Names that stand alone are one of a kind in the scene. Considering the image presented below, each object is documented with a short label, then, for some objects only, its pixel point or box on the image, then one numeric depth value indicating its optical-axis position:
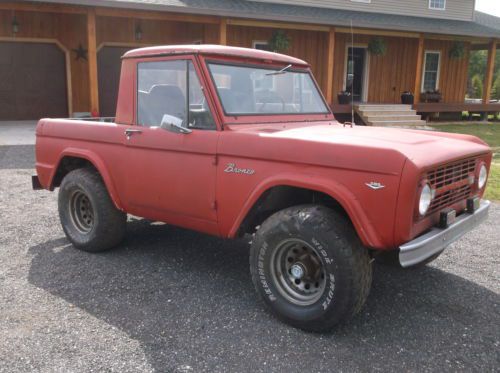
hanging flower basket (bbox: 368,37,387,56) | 18.14
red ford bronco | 2.91
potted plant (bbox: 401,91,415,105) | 18.41
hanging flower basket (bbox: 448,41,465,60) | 20.08
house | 14.01
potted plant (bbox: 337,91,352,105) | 17.59
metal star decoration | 15.68
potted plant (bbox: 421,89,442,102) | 19.69
